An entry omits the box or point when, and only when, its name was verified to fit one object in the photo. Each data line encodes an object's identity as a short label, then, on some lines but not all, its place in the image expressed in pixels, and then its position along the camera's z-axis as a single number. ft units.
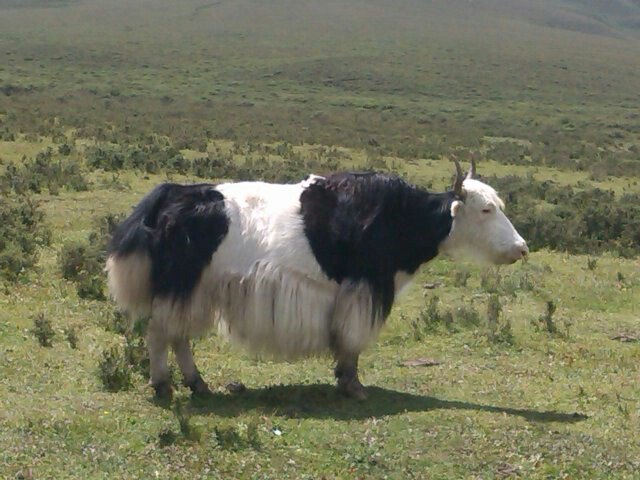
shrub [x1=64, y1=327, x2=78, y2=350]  31.76
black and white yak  26.32
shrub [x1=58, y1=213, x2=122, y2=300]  38.68
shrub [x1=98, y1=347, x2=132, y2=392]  27.17
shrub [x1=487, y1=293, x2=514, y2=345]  35.94
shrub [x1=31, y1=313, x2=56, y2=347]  31.42
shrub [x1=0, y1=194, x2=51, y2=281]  40.42
